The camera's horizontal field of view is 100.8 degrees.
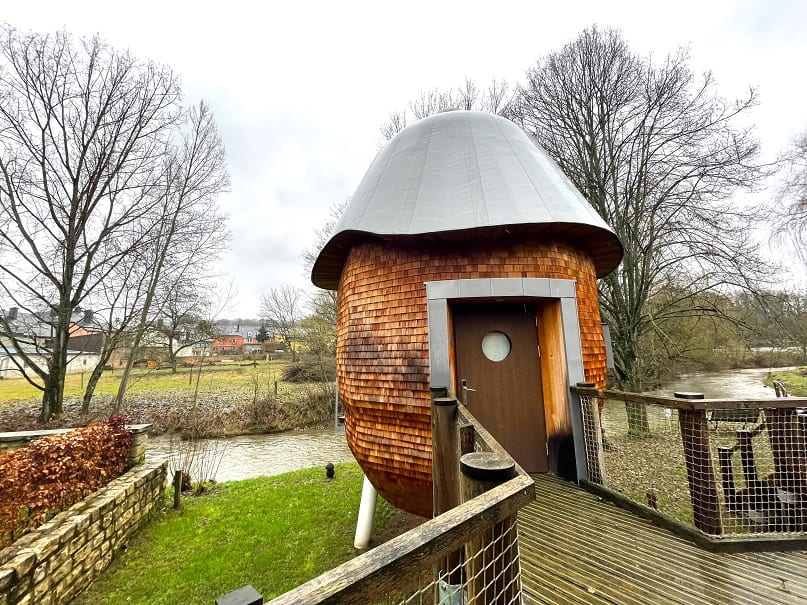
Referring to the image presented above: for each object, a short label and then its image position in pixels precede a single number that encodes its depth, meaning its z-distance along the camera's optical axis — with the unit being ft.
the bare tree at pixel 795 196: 26.20
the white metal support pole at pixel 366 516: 17.49
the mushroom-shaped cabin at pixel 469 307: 10.99
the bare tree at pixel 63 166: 28.81
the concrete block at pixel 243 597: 2.10
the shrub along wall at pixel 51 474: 12.95
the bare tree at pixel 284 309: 60.70
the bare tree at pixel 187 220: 36.01
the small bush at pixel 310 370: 51.34
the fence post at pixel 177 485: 22.59
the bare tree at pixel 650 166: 26.00
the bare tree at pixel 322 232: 49.65
